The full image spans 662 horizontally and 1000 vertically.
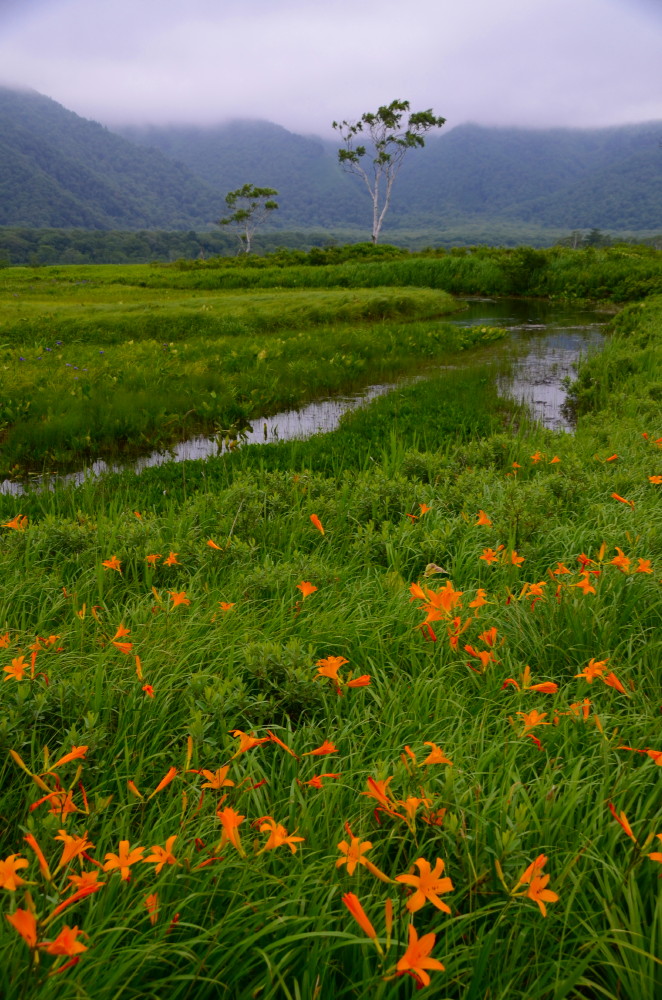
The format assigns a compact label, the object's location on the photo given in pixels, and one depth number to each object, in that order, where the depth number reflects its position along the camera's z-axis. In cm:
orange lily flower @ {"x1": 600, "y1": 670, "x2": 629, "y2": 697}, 186
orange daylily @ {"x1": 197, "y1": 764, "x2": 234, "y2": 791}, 145
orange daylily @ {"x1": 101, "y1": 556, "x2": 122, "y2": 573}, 290
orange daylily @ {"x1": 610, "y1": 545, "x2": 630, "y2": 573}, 261
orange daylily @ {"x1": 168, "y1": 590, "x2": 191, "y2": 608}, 245
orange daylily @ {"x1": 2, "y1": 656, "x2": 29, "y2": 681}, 185
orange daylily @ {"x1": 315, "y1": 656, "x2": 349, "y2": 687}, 190
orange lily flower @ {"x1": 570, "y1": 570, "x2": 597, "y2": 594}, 240
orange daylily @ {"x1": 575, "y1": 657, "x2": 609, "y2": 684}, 195
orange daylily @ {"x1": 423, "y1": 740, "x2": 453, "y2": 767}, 148
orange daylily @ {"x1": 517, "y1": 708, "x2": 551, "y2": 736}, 173
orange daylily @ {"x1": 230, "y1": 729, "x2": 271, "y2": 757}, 155
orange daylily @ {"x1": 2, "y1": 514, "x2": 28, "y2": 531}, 369
